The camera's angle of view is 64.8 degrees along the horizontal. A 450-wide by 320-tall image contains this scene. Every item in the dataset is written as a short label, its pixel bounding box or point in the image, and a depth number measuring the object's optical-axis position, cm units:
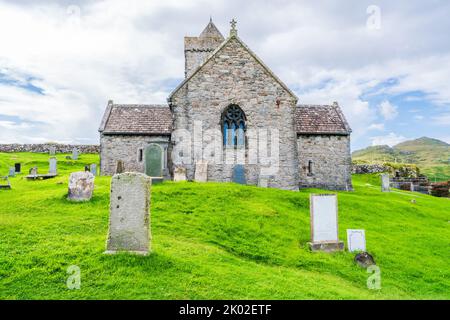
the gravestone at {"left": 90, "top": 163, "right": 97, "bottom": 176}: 2542
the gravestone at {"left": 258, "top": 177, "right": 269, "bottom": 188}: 2144
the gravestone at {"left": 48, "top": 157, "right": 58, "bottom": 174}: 2411
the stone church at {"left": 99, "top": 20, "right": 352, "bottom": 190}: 2184
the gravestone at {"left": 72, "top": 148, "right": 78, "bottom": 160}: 3900
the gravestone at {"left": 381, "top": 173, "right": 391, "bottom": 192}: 2789
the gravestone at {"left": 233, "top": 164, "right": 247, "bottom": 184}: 2195
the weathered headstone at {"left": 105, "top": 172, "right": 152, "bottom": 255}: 838
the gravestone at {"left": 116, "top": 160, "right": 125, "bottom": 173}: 1748
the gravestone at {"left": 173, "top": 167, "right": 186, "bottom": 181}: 2044
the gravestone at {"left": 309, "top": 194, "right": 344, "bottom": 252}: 1120
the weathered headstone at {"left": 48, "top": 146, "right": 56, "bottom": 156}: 4297
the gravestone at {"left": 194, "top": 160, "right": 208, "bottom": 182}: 2095
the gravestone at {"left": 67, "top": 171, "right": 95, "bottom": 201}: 1384
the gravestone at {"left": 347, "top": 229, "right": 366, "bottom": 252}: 1118
